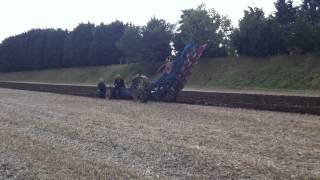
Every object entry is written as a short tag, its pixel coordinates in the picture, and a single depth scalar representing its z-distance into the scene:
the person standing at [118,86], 20.37
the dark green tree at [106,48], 48.17
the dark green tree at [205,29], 36.71
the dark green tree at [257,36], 31.51
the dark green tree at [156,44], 39.69
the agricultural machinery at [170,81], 17.48
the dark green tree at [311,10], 31.70
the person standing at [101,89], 21.78
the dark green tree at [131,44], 41.32
